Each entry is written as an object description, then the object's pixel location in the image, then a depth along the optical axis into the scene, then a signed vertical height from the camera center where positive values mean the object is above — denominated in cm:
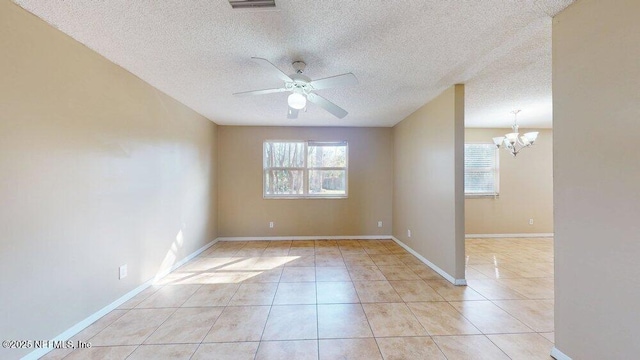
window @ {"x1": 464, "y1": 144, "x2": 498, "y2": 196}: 551 +31
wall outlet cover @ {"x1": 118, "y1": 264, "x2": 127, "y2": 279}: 252 -95
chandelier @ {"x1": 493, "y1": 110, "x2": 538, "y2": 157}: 405 +75
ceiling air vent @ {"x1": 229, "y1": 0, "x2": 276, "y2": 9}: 158 +118
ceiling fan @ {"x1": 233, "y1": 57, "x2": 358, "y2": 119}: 213 +92
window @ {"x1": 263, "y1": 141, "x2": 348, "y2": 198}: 537 +29
